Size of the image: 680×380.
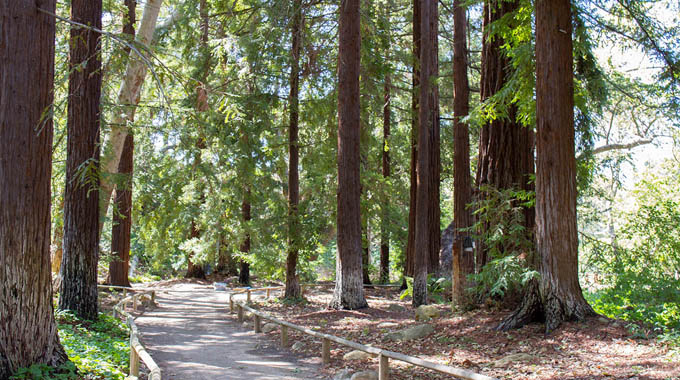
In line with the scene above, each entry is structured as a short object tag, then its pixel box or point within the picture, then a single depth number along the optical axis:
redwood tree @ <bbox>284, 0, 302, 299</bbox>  15.24
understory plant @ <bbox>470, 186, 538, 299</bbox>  7.69
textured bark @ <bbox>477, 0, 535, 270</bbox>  9.59
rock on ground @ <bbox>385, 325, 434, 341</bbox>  8.99
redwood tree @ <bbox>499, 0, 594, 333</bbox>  7.25
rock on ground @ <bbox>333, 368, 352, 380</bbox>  7.26
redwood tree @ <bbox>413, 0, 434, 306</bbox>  12.93
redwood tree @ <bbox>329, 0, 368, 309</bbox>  13.25
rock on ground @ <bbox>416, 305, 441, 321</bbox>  10.48
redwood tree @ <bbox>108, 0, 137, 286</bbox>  19.14
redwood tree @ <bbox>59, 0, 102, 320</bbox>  10.13
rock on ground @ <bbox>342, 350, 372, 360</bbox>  8.38
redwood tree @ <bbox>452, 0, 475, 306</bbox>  13.48
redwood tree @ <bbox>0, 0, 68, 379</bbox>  6.07
